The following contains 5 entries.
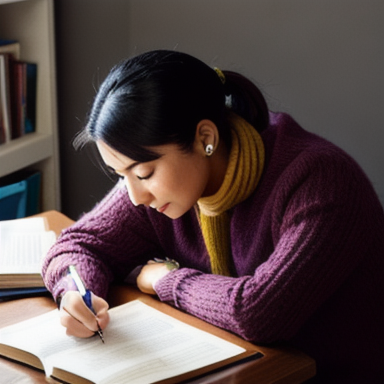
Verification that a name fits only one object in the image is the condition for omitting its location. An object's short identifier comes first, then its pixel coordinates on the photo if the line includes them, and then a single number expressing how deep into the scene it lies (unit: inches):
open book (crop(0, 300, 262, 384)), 67.8
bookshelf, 116.5
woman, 72.8
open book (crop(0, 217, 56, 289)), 81.2
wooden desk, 68.5
